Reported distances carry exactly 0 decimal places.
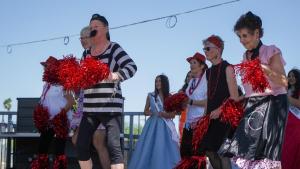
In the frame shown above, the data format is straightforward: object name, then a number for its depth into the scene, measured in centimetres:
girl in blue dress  765
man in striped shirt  465
